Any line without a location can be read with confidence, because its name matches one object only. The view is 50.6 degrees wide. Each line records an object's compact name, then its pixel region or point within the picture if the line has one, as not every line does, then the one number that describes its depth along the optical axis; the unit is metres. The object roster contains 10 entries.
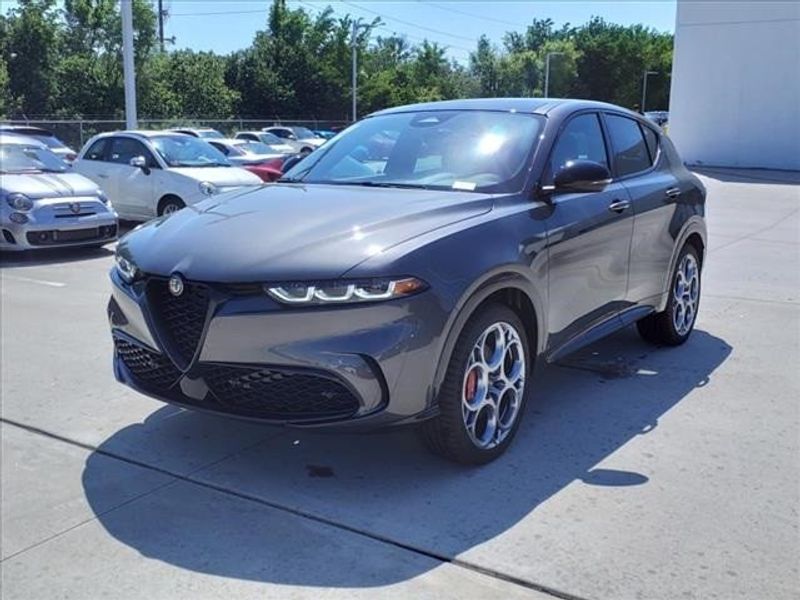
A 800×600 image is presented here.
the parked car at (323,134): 39.38
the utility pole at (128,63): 19.67
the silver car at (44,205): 10.34
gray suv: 3.46
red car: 16.81
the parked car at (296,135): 34.12
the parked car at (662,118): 45.91
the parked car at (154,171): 12.22
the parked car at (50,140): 18.67
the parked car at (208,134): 24.55
